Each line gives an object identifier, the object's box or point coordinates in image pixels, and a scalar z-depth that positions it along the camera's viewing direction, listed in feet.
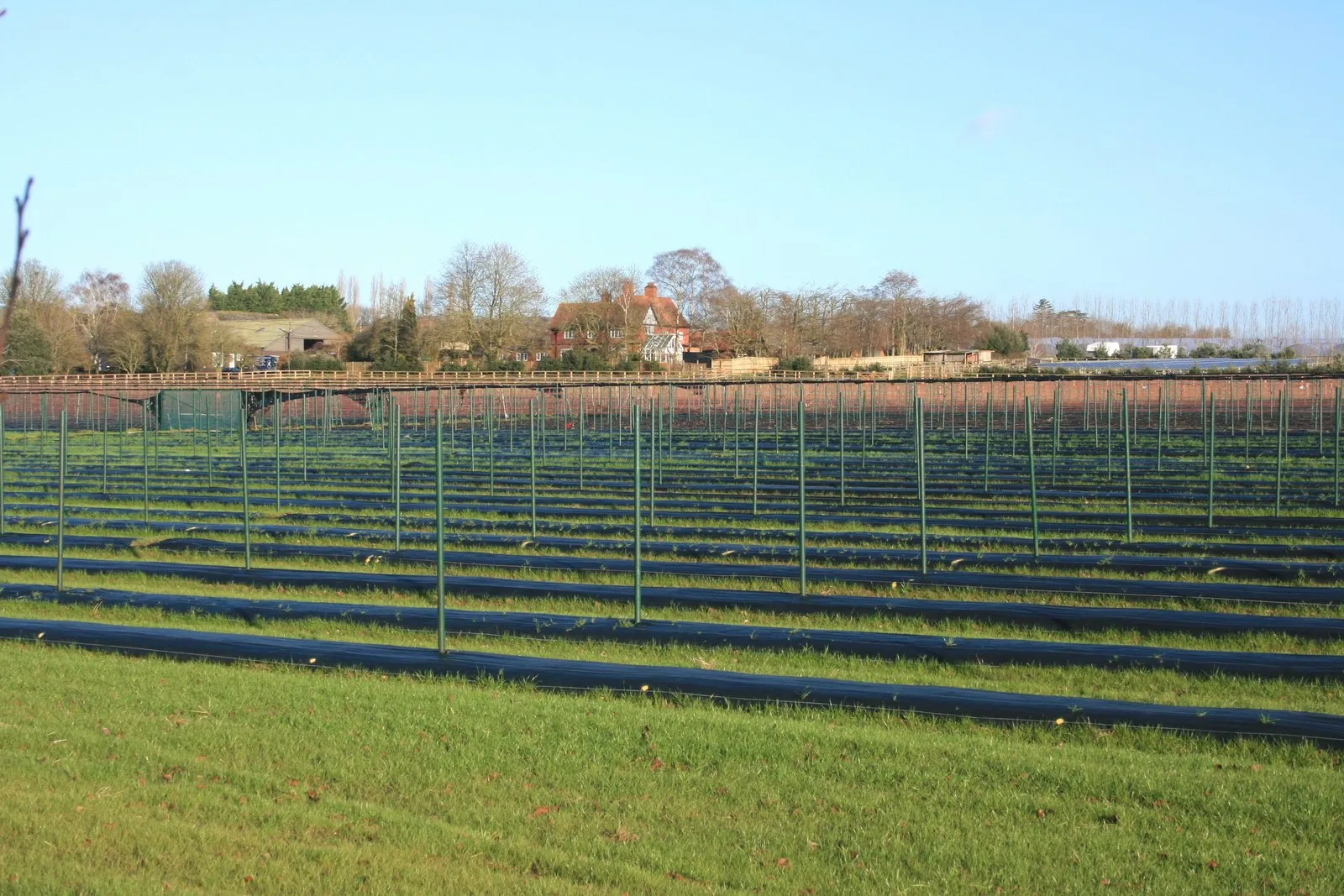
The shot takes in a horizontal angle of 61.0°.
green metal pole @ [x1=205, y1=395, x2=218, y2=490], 72.97
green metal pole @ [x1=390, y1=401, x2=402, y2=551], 45.94
